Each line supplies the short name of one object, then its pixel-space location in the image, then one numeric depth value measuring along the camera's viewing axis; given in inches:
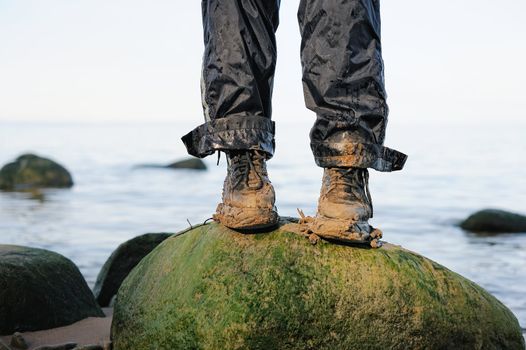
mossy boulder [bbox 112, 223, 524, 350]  129.6
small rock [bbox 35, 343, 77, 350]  159.2
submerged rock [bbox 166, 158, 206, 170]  946.1
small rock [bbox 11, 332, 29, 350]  161.5
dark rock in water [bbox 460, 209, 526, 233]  450.6
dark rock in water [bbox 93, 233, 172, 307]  216.1
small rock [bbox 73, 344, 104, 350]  157.6
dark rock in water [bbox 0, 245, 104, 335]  169.6
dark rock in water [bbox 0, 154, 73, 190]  721.6
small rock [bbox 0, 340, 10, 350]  155.1
